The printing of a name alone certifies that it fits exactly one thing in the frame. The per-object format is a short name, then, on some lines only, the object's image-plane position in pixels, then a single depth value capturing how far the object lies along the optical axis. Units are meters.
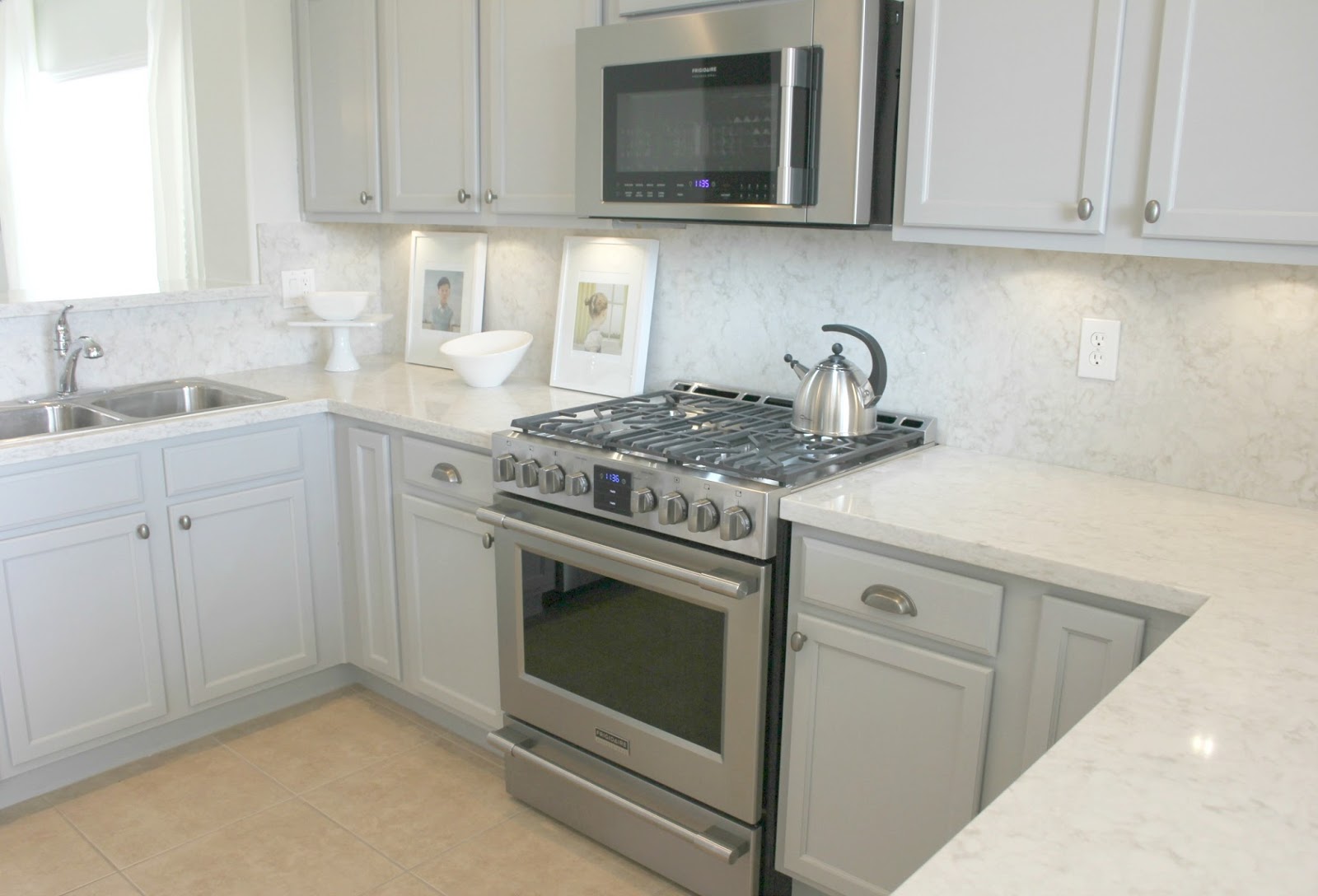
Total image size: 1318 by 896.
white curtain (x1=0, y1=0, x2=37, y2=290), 3.57
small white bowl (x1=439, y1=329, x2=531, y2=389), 3.19
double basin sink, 2.95
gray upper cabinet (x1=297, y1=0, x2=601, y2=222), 2.84
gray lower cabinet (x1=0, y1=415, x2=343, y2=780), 2.62
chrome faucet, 3.01
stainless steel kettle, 2.40
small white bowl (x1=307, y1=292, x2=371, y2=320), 3.49
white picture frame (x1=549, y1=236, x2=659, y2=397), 3.03
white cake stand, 3.53
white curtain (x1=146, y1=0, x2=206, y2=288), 3.60
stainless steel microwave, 2.18
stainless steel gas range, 2.14
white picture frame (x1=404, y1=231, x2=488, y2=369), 3.52
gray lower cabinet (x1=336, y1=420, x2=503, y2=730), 2.82
